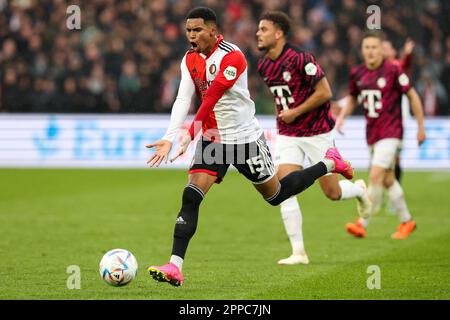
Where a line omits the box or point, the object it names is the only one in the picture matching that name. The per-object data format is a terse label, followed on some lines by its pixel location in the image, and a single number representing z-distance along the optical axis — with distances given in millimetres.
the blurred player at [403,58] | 24734
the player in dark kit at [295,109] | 18047
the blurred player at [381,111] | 22000
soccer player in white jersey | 14695
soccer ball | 14328
